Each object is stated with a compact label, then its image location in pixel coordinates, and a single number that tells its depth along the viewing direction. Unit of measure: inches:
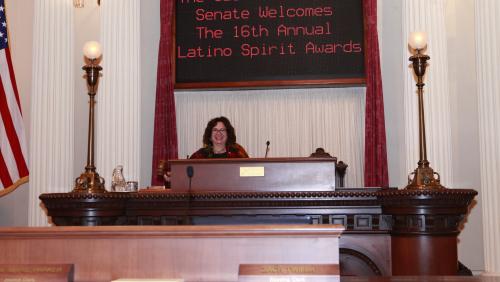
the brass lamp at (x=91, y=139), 210.2
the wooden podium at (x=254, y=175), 202.5
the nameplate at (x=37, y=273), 96.3
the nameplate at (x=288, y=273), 94.4
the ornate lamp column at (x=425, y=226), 186.2
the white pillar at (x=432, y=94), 286.0
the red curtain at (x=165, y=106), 330.0
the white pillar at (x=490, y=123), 258.8
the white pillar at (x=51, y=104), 311.7
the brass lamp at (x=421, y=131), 196.7
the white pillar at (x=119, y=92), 310.3
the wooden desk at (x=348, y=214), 187.5
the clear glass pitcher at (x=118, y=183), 220.7
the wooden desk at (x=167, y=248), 98.3
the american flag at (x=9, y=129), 316.5
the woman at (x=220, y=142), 275.0
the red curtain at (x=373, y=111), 313.9
